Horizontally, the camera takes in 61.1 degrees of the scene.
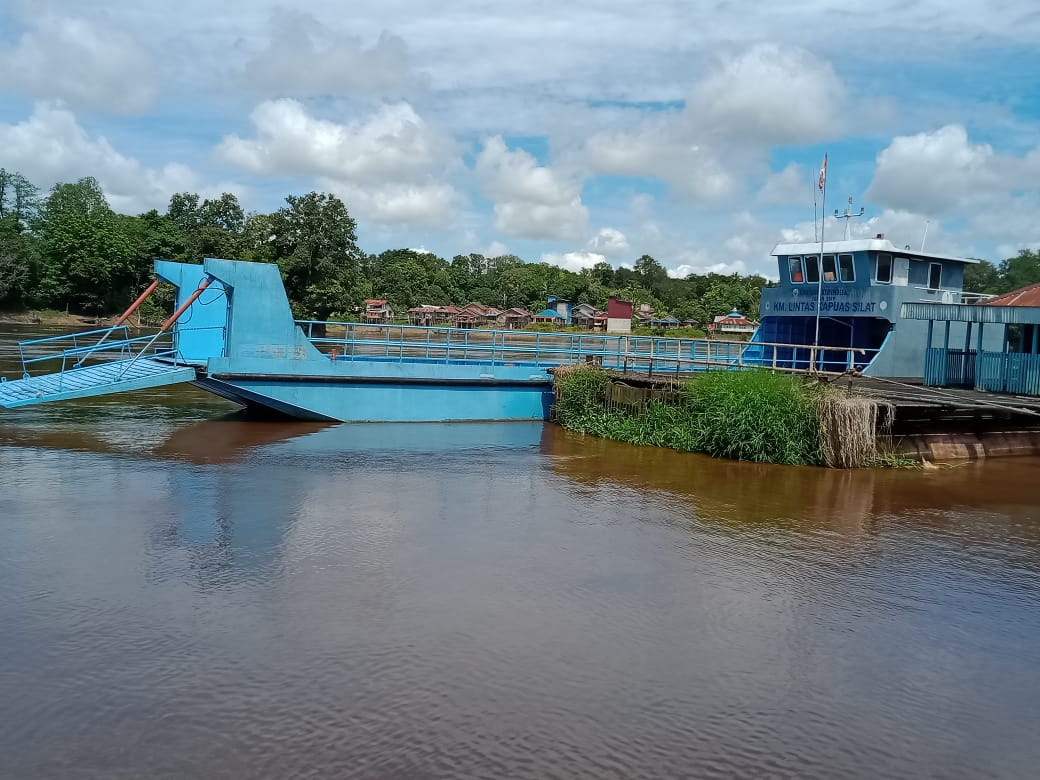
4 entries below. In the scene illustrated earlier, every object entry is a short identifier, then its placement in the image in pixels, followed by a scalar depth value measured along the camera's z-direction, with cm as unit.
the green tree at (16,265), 6181
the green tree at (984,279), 8022
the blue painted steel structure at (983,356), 1702
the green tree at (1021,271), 8456
